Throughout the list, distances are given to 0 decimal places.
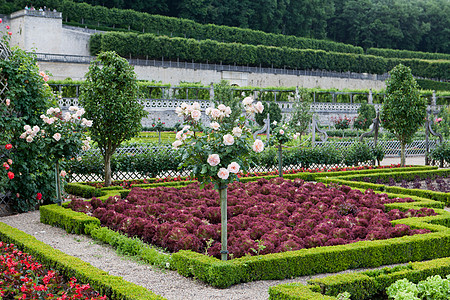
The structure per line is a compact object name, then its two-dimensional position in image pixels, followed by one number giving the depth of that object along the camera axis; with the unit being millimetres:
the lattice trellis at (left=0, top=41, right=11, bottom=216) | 8234
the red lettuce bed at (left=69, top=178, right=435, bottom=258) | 5984
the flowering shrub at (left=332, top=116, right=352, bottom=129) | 26464
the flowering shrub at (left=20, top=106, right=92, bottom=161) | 7641
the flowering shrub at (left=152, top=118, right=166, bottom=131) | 18828
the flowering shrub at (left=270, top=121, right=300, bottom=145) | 11141
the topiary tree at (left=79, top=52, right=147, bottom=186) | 9844
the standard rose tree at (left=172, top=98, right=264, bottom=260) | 5152
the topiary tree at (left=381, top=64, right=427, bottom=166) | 14039
